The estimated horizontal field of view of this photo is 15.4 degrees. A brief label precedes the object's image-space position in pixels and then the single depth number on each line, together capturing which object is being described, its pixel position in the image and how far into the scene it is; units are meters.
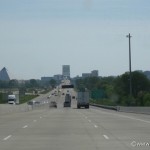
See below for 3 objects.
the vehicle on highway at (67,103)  137.14
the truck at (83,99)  109.06
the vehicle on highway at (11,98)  136.69
